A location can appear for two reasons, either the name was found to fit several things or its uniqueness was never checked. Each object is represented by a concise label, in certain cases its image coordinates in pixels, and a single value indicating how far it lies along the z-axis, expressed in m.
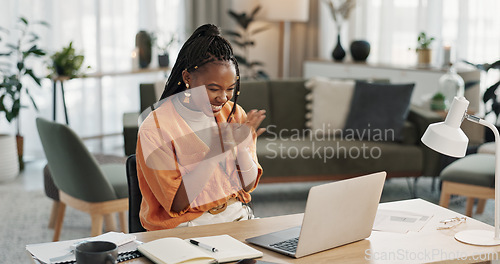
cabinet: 4.55
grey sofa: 3.92
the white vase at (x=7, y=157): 4.54
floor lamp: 5.77
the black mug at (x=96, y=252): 1.34
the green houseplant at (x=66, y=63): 4.48
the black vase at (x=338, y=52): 5.70
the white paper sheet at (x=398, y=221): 1.77
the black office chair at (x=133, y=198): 1.97
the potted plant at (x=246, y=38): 5.92
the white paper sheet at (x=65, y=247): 1.51
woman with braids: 1.74
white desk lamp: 1.58
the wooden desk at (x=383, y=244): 1.54
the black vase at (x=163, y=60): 5.16
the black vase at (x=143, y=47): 4.98
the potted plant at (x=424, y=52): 5.01
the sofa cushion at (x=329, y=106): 4.25
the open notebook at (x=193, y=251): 1.46
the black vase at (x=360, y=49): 5.52
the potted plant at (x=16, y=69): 4.49
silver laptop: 1.50
